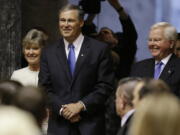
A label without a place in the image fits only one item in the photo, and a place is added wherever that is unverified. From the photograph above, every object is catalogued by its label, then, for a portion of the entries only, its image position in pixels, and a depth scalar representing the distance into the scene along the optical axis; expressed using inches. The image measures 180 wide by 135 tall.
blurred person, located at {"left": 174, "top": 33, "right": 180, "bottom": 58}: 585.0
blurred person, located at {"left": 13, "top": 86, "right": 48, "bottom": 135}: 324.0
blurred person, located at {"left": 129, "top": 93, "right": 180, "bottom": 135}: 266.6
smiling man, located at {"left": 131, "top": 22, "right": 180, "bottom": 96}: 493.4
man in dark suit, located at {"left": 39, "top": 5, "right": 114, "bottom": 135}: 492.1
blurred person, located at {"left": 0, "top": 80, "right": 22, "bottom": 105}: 348.8
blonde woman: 538.4
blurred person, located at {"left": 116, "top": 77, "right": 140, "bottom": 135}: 378.0
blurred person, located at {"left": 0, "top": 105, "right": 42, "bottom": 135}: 257.3
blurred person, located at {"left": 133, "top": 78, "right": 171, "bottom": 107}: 358.9
